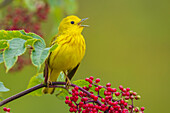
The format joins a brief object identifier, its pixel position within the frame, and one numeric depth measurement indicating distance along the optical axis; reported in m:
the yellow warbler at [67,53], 6.50
